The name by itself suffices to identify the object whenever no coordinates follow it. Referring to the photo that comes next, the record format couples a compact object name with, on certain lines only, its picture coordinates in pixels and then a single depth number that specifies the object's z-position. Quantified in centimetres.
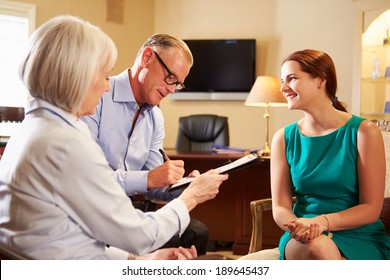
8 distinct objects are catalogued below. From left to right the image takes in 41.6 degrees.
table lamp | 448
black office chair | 489
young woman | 167
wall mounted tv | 626
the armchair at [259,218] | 198
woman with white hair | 104
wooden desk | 380
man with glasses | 197
